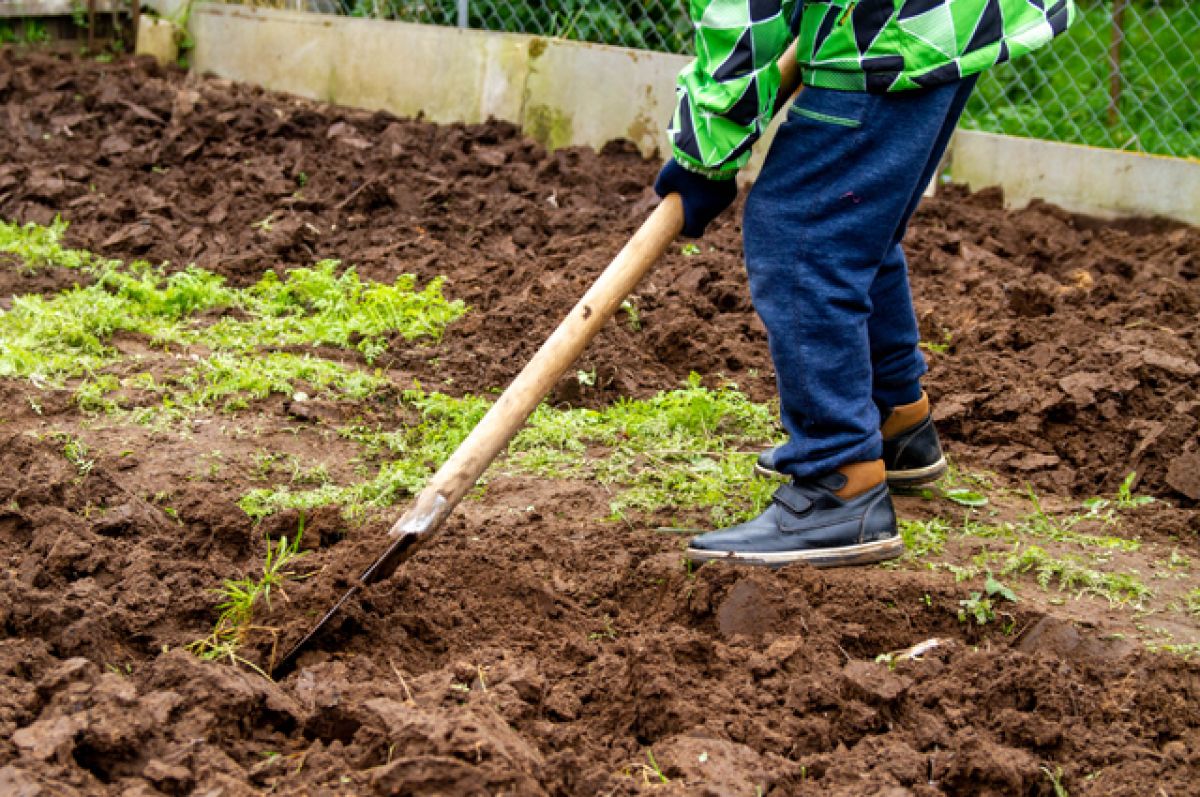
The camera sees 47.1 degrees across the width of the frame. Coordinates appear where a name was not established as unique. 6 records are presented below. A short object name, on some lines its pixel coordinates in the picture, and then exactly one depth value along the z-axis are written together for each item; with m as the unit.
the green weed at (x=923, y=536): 3.46
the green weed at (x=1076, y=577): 3.24
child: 2.96
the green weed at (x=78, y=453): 3.70
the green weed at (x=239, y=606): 2.88
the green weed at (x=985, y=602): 3.08
